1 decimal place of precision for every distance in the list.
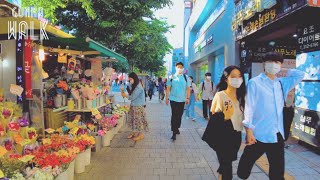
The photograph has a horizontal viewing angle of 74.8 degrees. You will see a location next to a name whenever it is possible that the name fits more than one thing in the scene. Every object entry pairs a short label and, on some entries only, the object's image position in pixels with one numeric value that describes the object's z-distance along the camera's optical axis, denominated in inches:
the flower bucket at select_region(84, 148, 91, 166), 138.1
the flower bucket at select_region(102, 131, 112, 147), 181.3
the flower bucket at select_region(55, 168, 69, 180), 103.9
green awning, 151.5
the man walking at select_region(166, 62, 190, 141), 196.5
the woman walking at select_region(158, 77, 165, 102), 589.0
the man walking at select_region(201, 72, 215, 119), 292.6
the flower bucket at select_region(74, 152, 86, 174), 132.0
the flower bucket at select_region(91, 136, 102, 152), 165.3
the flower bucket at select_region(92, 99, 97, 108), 181.2
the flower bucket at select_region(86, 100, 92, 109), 176.2
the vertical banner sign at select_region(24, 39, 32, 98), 159.1
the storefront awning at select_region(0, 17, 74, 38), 138.4
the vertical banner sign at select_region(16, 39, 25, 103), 158.8
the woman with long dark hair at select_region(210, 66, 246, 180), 99.7
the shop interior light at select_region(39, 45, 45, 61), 152.0
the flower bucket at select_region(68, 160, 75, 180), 114.4
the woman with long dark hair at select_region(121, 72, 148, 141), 192.8
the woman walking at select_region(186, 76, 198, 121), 294.0
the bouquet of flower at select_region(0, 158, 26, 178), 96.1
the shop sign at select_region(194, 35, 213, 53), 449.0
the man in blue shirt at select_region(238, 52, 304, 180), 91.8
